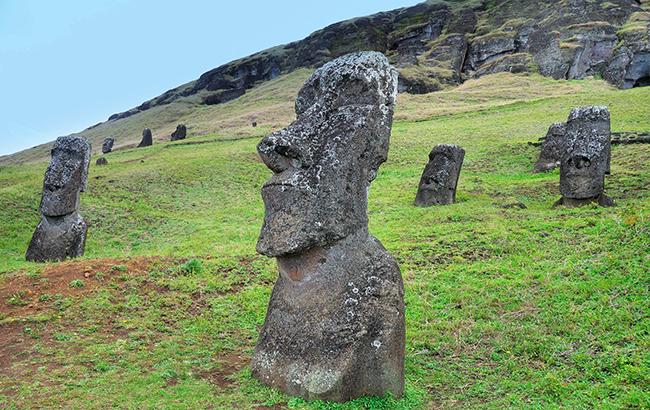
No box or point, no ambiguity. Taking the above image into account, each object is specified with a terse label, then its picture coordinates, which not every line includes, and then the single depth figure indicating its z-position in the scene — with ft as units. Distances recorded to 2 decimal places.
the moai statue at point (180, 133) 179.93
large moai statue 19.94
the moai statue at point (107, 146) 186.91
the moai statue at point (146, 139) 169.07
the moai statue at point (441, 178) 66.18
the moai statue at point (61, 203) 50.88
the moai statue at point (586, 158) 54.85
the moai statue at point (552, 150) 83.56
